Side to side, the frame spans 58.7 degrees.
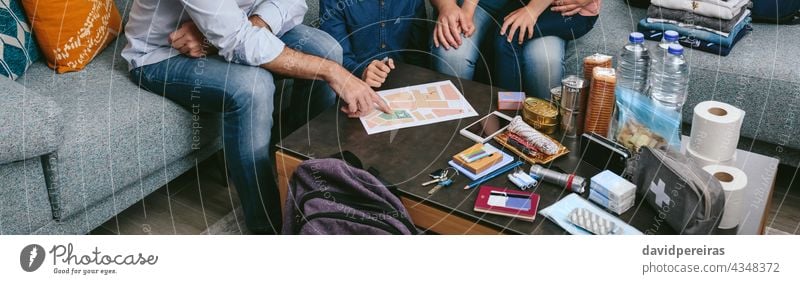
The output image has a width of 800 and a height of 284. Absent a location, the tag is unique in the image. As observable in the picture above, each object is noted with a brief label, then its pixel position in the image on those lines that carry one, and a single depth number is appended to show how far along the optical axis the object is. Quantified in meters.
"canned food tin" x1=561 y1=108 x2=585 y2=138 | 1.40
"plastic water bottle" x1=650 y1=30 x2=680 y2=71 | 1.41
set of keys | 1.25
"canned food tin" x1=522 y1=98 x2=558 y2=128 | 1.40
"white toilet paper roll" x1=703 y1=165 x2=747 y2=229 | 1.15
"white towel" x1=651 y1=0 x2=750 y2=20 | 1.79
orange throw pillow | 1.67
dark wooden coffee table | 1.18
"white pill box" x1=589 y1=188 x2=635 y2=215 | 1.17
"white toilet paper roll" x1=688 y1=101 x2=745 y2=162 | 1.23
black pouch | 1.08
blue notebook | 1.27
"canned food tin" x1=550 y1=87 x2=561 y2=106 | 1.45
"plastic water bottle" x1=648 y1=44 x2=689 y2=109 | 1.48
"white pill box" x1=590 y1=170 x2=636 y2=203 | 1.16
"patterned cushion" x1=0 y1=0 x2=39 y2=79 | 1.62
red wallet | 1.17
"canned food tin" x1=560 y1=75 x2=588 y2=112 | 1.38
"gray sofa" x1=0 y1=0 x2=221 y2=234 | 1.37
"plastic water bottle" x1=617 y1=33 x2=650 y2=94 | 1.49
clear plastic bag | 1.30
